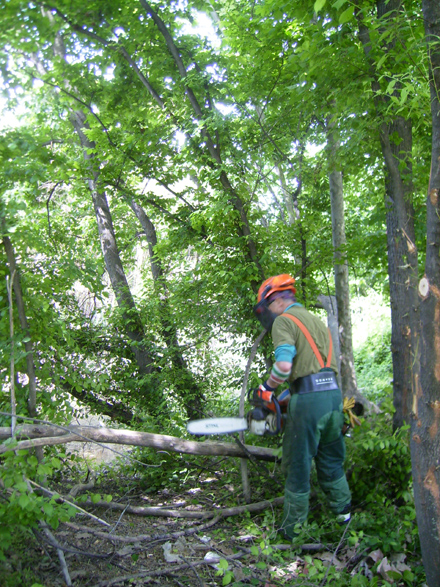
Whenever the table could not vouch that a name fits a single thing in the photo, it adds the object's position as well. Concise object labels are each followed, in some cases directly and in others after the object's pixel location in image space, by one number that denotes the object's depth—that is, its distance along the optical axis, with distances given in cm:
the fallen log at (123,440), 339
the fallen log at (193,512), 414
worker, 380
